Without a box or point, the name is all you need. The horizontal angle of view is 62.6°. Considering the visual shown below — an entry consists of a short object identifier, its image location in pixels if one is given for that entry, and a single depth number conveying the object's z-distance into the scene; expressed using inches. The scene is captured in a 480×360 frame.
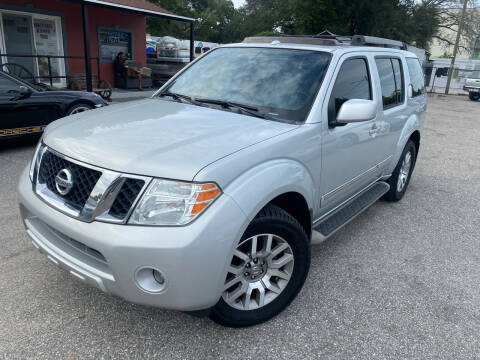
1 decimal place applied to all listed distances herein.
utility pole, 1047.0
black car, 249.6
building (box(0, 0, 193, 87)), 482.9
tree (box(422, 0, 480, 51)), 1547.0
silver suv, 82.5
